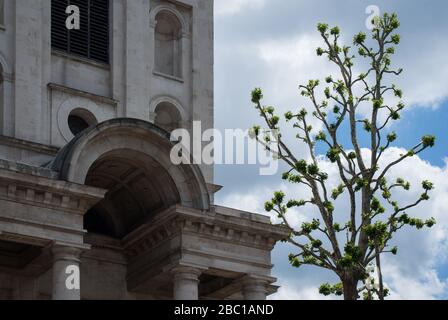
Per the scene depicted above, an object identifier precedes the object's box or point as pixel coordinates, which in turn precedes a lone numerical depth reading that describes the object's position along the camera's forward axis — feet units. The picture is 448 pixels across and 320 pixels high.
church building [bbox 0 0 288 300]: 152.15
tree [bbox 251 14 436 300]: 161.27
